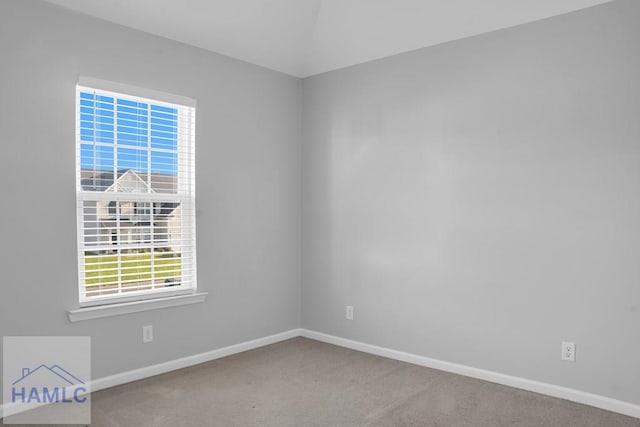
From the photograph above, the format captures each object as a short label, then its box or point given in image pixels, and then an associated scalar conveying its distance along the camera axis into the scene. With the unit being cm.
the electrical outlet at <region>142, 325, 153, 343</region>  337
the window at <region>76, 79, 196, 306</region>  311
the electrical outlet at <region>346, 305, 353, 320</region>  416
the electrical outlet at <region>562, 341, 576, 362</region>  301
